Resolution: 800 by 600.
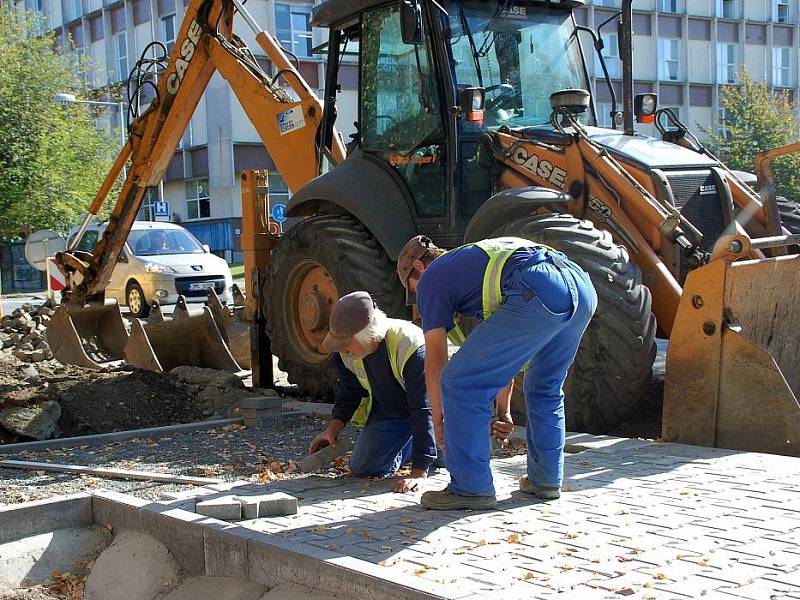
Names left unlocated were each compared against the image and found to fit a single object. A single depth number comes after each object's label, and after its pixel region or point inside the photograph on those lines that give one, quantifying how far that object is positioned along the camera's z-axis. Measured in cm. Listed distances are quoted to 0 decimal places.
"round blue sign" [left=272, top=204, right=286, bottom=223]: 2878
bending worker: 512
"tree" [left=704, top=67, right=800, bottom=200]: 3516
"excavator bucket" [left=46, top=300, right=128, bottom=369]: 1229
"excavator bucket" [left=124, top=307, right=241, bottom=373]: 1204
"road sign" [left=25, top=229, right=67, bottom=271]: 1512
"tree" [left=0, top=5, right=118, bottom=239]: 3167
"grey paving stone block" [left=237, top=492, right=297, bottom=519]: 536
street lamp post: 3100
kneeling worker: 580
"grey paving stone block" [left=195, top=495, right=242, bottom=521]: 537
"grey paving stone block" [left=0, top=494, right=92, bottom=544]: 576
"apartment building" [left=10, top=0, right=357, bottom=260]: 3947
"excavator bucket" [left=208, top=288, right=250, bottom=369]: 1223
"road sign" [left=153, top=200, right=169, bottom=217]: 3466
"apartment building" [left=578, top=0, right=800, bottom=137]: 4669
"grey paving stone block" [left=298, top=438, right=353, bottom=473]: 659
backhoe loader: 687
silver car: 2125
